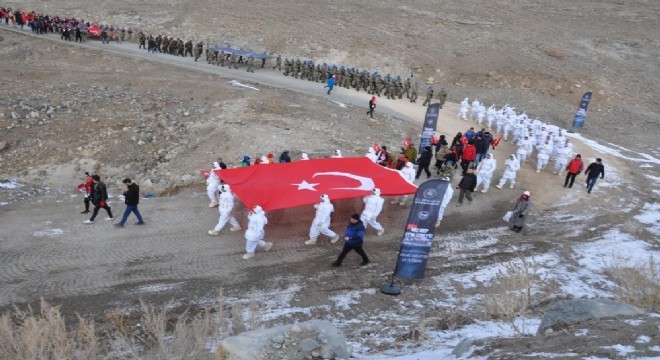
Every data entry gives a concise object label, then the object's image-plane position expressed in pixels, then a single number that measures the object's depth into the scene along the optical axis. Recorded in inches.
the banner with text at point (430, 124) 770.8
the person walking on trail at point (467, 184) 629.6
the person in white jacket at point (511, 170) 696.4
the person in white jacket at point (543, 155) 780.6
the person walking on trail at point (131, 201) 512.1
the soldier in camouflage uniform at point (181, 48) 1288.1
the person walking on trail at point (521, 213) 554.3
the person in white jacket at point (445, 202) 572.7
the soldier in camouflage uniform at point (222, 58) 1230.2
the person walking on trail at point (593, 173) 698.2
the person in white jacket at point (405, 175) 621.6
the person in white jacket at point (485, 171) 668.1
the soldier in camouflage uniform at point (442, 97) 1119.6
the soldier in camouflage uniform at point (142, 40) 1291.8
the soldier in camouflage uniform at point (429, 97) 1117.5
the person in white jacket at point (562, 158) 770.8
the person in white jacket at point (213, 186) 577.9
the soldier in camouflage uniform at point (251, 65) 1217.4
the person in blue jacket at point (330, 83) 1079.6
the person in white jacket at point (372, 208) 520.7
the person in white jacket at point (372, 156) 664.8
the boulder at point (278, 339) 259.1
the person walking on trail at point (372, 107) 928.5
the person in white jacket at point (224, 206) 507.2
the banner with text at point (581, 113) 1097.8
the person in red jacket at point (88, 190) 541.3
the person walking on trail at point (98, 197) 527.2
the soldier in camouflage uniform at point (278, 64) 1252.5
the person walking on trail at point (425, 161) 693.0
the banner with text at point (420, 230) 420.2
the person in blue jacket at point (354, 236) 451.5
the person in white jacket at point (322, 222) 498.3
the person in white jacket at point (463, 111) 1063.7
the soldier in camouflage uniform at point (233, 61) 1231.8
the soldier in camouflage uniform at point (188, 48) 1287.0
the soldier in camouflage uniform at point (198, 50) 1241.4
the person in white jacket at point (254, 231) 462.9
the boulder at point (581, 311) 298.4
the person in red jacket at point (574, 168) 714.2
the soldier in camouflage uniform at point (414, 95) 1151.9
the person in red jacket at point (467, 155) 708.7
